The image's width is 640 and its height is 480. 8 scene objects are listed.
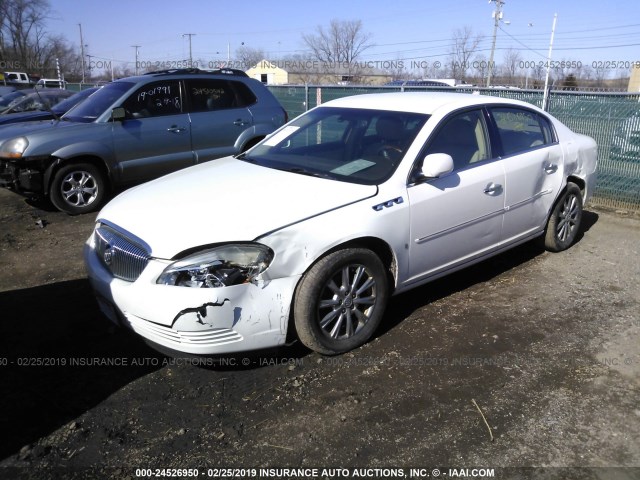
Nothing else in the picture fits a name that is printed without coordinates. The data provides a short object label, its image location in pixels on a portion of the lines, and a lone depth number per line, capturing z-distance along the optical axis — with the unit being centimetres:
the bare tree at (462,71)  4802
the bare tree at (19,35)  6219
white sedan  311
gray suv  691
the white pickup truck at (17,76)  4191
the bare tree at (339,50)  7088
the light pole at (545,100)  791
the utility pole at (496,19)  4759
